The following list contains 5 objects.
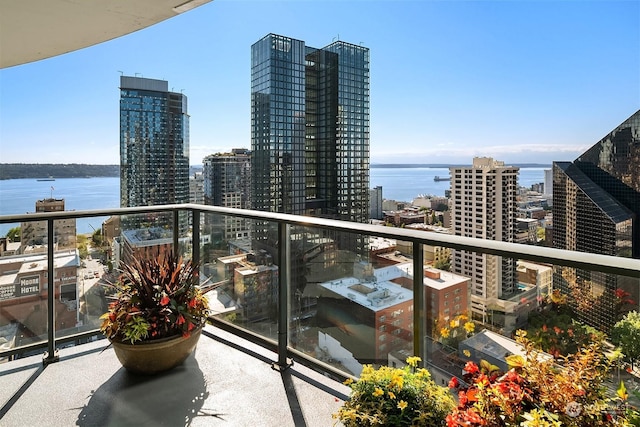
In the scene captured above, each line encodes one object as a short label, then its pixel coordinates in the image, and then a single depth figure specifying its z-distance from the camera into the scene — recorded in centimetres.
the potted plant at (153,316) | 237
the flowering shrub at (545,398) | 115
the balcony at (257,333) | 204
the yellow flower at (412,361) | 167
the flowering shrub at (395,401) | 141
